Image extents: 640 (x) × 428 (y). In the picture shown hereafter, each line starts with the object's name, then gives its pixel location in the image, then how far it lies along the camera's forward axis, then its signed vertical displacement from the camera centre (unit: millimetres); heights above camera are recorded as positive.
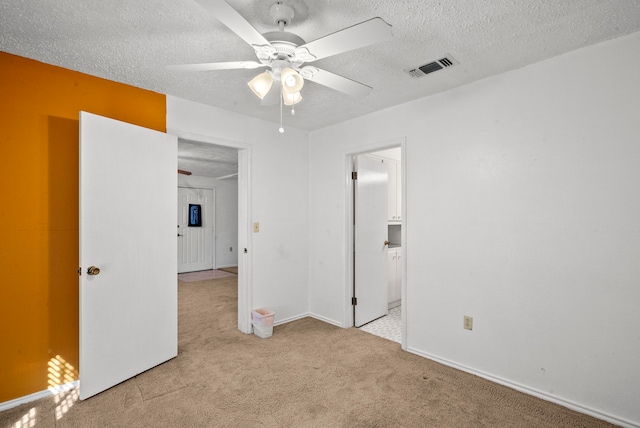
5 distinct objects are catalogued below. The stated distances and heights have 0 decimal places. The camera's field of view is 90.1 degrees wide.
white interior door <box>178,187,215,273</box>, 7490 -476
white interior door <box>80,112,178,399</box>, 2262 -289
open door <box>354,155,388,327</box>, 3742 -333
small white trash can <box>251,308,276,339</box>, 3293 -1144
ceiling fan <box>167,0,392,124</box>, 1336 +805
